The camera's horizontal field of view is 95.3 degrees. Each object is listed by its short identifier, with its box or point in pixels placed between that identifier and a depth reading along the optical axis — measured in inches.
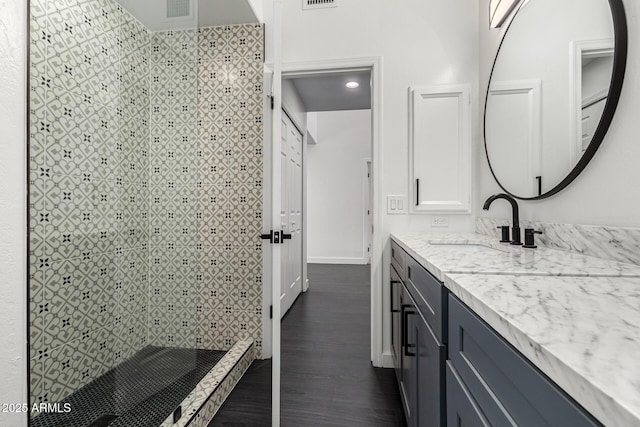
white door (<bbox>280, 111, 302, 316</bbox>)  115.7
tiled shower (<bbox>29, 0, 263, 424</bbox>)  37.8
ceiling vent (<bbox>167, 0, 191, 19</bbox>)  58.0
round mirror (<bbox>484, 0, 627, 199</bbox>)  40.4
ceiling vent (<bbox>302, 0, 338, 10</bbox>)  84.5
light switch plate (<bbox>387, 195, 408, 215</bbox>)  82.9
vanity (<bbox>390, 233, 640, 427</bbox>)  12.5
